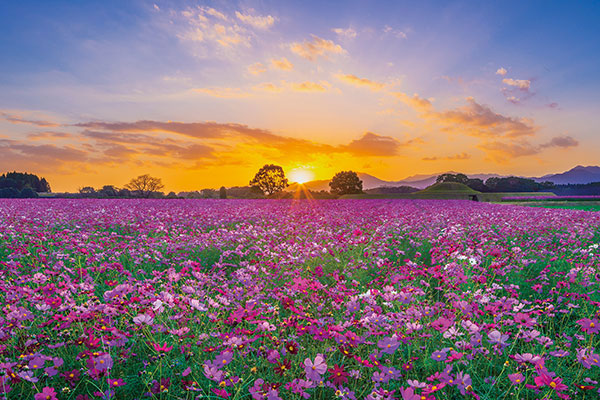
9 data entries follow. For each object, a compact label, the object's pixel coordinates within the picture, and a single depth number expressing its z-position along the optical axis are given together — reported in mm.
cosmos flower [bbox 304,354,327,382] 1992
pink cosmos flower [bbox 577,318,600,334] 2544
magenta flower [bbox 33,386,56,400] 1792
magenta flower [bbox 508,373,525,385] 1877
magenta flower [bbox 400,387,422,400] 1834
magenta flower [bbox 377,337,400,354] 2370
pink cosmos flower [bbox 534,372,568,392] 1742
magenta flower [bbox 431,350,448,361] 2343
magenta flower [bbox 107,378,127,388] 1938
